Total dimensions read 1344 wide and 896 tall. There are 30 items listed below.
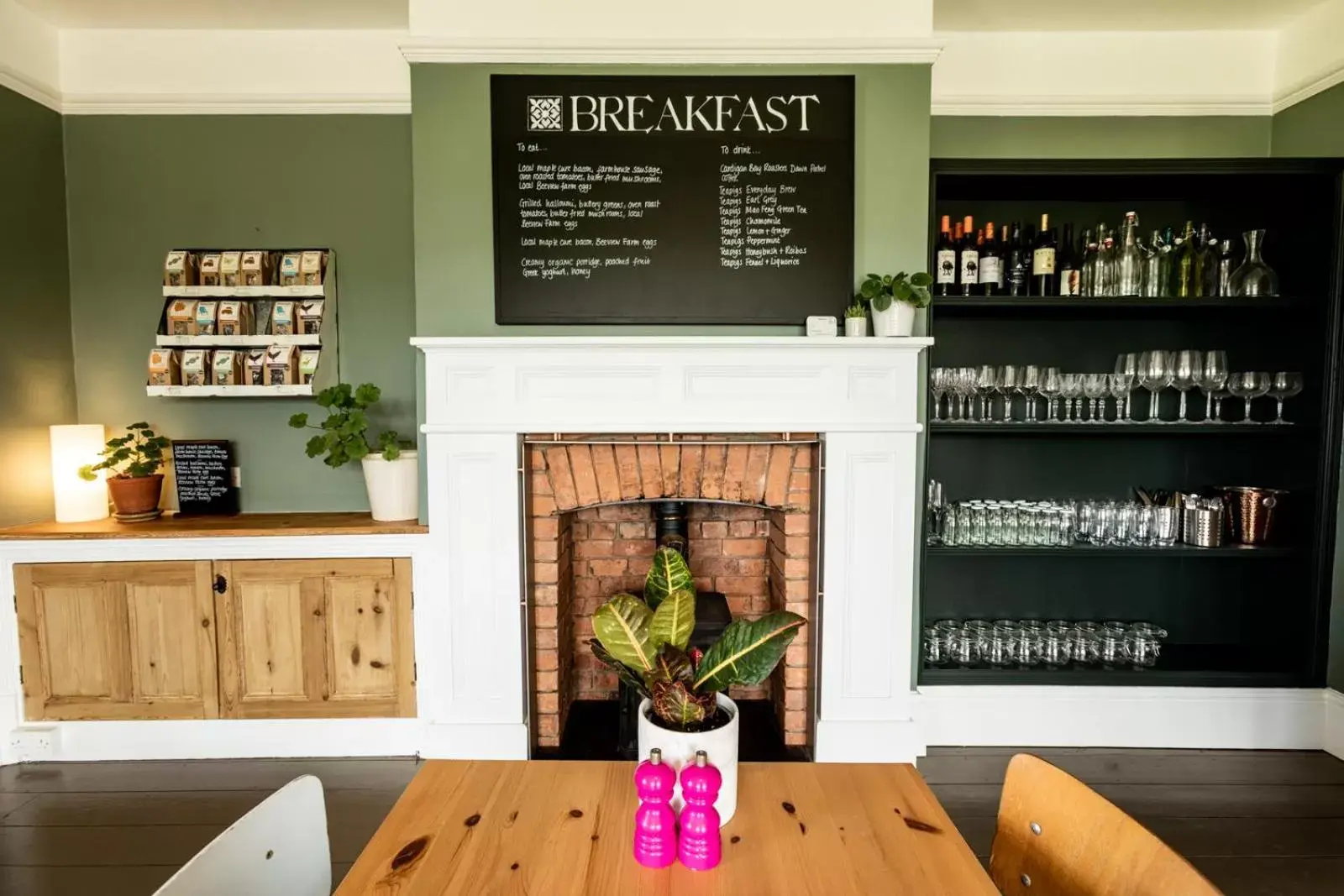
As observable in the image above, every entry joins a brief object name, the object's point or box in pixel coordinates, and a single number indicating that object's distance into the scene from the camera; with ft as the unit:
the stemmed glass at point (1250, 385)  8.52
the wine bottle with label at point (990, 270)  8.38
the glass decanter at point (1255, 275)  8.56
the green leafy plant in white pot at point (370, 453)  8.29
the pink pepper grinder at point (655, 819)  3.24
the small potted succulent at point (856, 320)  7.66
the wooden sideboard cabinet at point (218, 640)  8.14
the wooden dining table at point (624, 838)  3.16
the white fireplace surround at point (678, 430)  7.77
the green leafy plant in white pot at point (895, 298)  7.63
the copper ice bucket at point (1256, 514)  8.70
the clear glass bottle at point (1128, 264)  8.58
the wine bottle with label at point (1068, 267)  8.58
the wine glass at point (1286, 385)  8.45
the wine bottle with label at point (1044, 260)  8.46
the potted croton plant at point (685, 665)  3.49
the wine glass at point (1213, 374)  8.48
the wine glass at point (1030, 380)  8.54
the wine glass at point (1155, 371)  8.57
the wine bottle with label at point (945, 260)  8.43
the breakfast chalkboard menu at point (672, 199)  7.81
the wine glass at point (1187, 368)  8.50
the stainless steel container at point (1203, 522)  8.63
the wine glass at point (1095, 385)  8.59
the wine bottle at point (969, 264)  8.41
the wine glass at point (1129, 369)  8.60
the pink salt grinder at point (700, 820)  3.21
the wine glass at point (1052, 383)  8.58
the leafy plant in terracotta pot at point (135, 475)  8.72
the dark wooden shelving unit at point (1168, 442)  8.39
